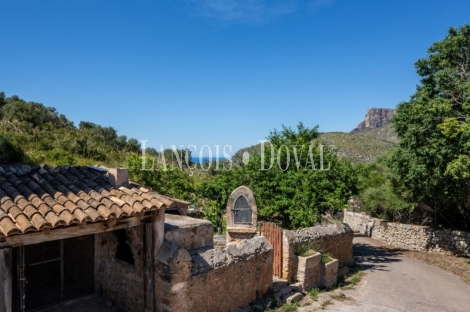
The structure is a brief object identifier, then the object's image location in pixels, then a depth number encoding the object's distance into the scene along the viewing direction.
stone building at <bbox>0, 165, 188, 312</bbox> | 5.41
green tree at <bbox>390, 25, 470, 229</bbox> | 13.96
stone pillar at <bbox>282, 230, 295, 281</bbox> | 10.76
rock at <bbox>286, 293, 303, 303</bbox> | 9.61
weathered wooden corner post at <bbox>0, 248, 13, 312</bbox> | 5.27
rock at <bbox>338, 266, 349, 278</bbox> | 13.20
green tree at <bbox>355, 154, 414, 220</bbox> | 21.07
